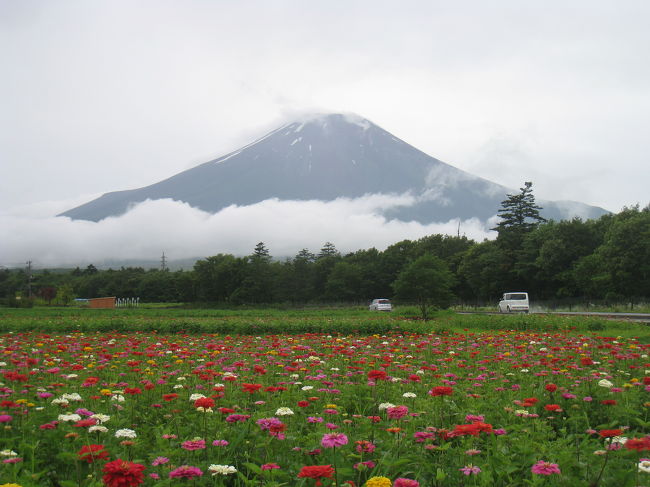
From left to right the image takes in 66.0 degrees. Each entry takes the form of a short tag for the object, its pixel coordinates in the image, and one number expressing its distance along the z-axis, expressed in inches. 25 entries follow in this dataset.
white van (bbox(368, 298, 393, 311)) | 1882.4
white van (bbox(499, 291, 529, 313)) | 1529.3
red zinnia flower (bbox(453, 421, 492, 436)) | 115.5
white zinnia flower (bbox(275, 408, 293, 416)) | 149.0
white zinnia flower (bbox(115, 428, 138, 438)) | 129.9
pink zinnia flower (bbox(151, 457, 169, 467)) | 117.9
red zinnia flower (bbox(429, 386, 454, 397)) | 138.5
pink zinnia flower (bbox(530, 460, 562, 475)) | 106.5
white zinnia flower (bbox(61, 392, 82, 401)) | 167.9
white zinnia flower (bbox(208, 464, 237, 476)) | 108.6
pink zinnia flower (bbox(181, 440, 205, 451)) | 112.7
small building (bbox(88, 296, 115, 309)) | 2727.9
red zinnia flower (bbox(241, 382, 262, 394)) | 149.8
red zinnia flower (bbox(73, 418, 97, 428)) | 122.8
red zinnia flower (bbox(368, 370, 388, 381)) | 158.2
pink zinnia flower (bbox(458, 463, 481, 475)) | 117.0
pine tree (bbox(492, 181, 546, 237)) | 2805.1
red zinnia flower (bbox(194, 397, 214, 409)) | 142.3
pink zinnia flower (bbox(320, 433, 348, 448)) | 108.2
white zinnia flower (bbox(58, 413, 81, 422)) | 140.0
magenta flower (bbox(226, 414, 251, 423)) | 140.6
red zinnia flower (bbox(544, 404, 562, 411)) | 153.3
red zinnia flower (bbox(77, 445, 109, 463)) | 111.6
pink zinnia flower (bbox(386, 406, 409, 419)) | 132.2
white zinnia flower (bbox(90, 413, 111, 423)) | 139.5
